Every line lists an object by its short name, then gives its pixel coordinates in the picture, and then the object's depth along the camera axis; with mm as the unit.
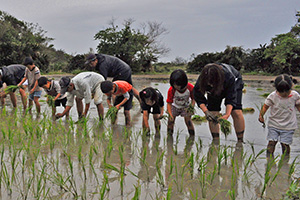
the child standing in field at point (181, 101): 4055
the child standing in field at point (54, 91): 5340
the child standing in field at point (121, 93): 4488
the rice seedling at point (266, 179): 2371
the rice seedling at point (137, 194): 2103
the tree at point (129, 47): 25469
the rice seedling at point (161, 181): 2571
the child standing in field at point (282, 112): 3311
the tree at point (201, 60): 23859
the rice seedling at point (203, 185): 2459
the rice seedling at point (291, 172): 2672
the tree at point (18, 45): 23297
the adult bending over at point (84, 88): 5078
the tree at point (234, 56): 22719
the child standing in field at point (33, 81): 6012
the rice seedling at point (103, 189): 2186
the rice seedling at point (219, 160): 2824
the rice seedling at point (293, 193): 2188
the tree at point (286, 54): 18219
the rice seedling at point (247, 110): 6708
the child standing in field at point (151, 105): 4121
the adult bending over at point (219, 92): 3439
